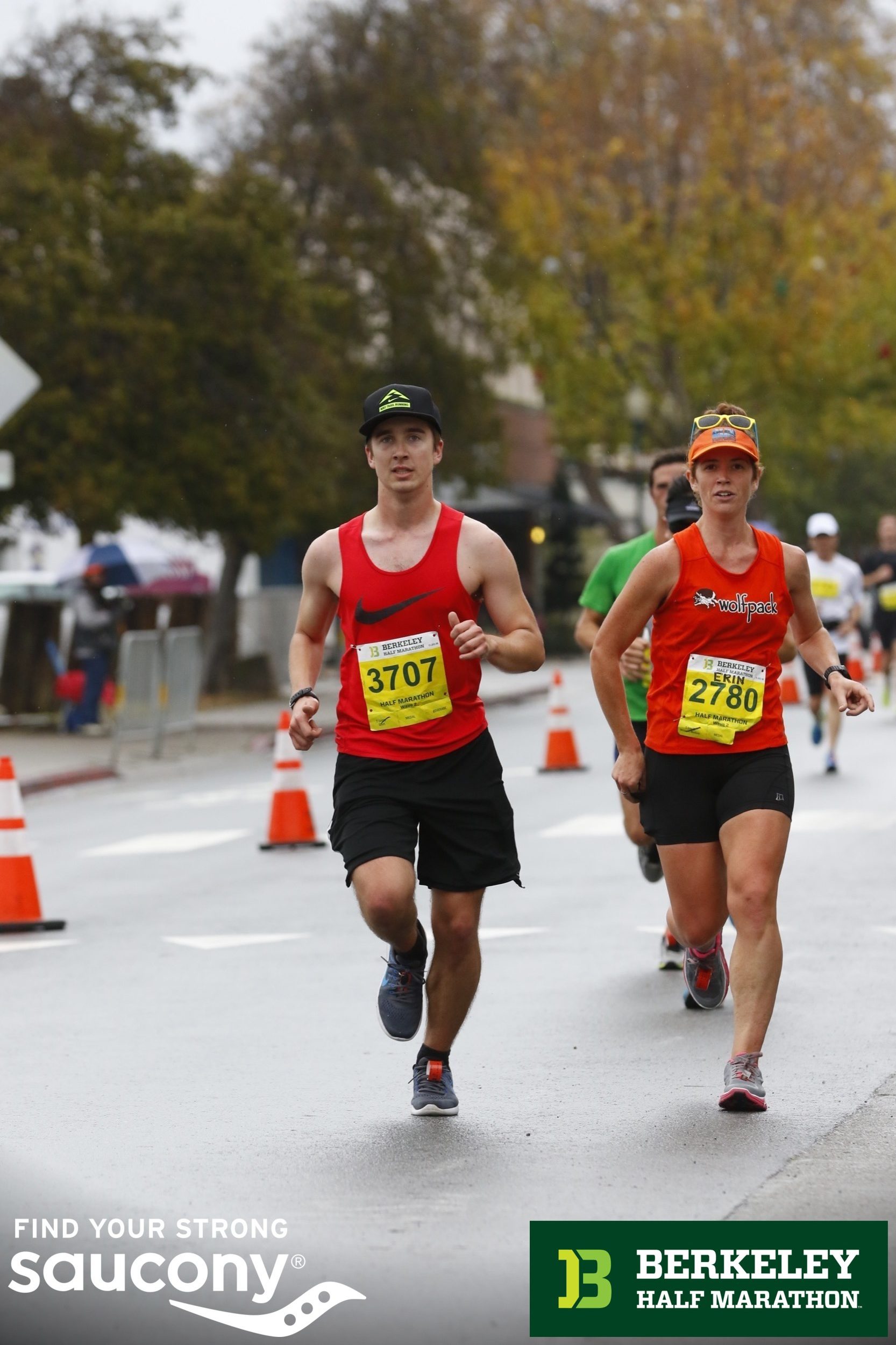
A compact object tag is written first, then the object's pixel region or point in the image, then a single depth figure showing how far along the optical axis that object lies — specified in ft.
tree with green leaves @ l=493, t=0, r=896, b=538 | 144.66
